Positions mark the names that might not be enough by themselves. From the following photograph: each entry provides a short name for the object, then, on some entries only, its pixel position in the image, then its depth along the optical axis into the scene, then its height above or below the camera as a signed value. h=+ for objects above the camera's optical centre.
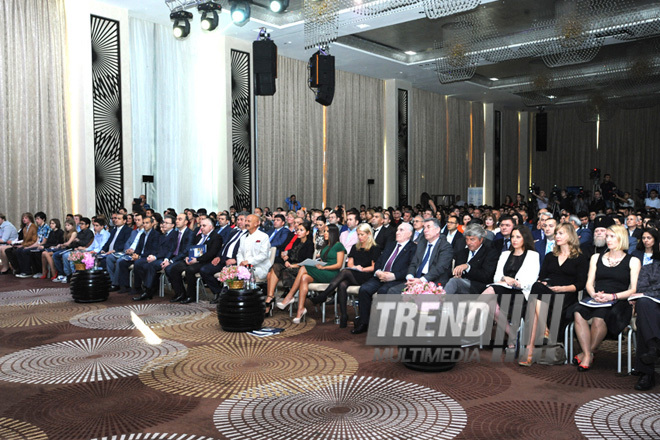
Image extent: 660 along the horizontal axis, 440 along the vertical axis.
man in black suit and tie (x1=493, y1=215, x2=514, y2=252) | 6.36 -0.43
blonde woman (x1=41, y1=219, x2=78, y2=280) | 9.99 -0.95
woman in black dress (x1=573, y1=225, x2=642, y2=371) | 4.55 -0.84
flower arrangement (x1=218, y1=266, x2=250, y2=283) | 5.88 -0.81
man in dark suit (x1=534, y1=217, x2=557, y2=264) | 6.28 -0.55
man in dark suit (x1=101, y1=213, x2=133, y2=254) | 9.16 -0.61
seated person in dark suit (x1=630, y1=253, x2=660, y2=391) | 4.14 -1.10
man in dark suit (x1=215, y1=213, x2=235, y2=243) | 8.65 -0.49
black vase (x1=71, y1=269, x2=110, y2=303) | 7.61 -1.20
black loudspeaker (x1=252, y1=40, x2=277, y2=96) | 11.73 +2.88
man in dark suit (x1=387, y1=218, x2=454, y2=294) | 5.75 -0.66
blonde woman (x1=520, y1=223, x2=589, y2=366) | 4.88 -0.73
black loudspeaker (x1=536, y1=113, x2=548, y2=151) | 22.67 +2.77
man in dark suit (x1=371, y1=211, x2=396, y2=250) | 8.59 -0.54
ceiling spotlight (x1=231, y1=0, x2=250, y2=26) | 10.62 +3.70
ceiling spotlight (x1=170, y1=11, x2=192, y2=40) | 11.52 +3.76
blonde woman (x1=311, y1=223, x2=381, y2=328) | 6.19 -0.83
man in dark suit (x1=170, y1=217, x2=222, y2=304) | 7.73 -0.99
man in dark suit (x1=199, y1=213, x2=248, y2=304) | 7.56 -0.86
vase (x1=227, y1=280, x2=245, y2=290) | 5.96 -0.94
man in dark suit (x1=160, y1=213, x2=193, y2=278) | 8.12 -0.64
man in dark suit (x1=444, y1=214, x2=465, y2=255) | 7.68 -0.55
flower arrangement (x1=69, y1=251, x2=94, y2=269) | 7.74 -0.83
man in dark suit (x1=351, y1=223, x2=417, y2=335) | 5.95 -0.82
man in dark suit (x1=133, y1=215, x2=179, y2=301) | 8.01 -0.96
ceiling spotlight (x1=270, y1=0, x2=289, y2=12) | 10.13 +3.62
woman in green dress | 6.47 -0.88
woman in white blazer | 5.14 -0.70
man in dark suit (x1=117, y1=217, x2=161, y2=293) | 8.56 -0.80
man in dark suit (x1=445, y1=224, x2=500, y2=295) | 5.54 -0.73
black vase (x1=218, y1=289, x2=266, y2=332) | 5.92 -1.21
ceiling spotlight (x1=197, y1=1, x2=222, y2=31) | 11.00 +3.75
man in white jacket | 7.03 -0.66
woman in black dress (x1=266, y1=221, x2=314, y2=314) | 6.93 -0.84
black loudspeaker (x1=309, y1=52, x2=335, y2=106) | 11.66 +2.65
